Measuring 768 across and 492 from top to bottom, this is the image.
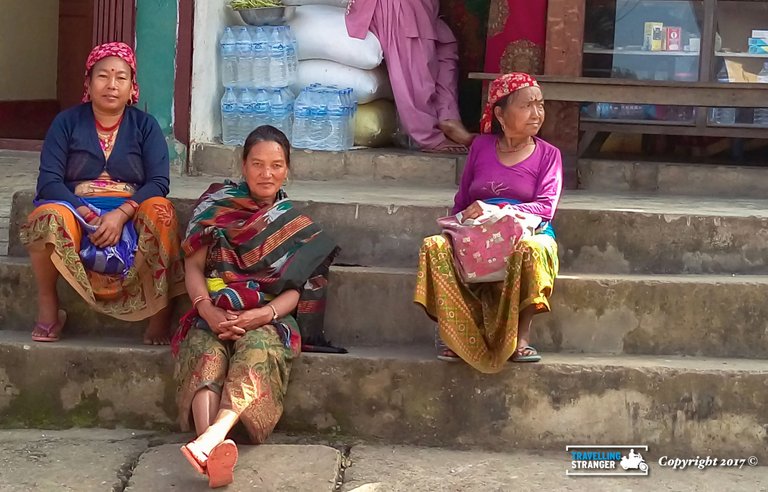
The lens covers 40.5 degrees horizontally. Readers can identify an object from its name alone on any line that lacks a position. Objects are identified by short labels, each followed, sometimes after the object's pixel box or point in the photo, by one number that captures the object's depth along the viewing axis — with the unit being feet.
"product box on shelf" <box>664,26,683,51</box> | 19.03
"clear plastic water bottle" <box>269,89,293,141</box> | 19.34
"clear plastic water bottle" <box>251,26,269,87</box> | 19.20
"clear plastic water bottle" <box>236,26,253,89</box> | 19.21
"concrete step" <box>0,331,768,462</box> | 12.21
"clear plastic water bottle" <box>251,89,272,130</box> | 19.17
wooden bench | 17.04
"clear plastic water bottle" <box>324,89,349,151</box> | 19.07
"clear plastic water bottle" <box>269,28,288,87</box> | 19.26
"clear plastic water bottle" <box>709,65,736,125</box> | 19.07
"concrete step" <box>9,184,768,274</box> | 14.08
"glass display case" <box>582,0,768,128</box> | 18.89
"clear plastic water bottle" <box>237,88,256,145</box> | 19.17
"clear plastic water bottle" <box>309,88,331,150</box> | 19.08
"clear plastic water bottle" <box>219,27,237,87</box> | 19.25
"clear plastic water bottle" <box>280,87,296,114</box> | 19.53
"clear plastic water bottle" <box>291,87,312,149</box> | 19.19
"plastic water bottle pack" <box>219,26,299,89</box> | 19.24
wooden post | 17.78
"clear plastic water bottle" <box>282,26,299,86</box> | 19.45
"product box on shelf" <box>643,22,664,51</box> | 19.07
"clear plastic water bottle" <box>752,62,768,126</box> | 19.09
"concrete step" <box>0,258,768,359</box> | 13.07
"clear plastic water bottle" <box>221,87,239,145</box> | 19.20
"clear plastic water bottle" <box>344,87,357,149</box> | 19.35
